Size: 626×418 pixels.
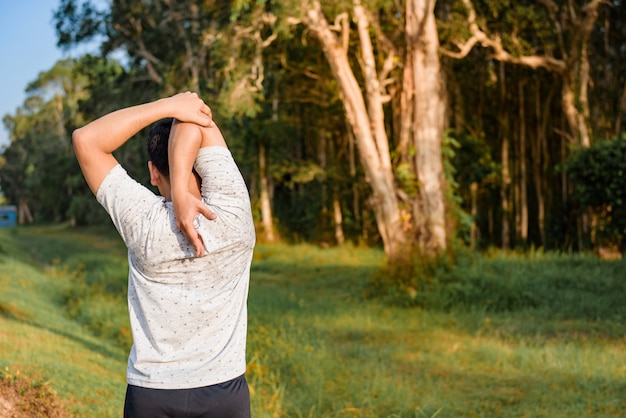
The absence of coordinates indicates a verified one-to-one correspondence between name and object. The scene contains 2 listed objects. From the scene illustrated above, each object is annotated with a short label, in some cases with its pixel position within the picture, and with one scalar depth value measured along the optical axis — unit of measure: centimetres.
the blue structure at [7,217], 7164
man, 242
